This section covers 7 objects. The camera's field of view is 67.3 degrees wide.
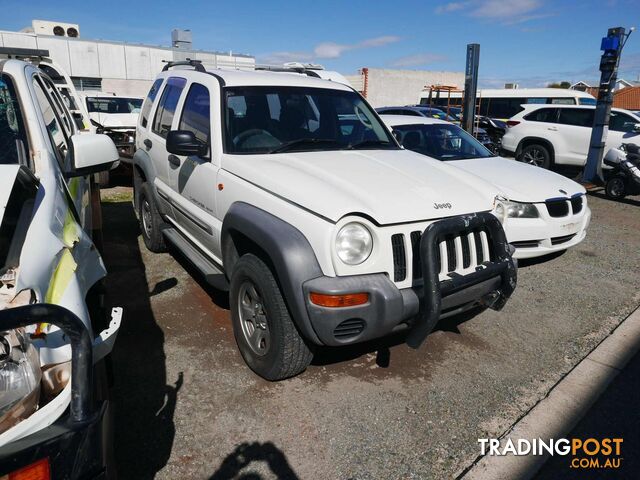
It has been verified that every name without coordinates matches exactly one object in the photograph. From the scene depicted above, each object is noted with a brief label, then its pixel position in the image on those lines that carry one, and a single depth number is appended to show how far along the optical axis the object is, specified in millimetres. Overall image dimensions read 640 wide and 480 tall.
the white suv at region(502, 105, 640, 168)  10975
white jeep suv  2637
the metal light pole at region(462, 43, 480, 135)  12484
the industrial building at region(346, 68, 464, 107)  32312
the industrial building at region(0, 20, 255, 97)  27522
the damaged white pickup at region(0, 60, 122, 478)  1411
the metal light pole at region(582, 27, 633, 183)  9742
